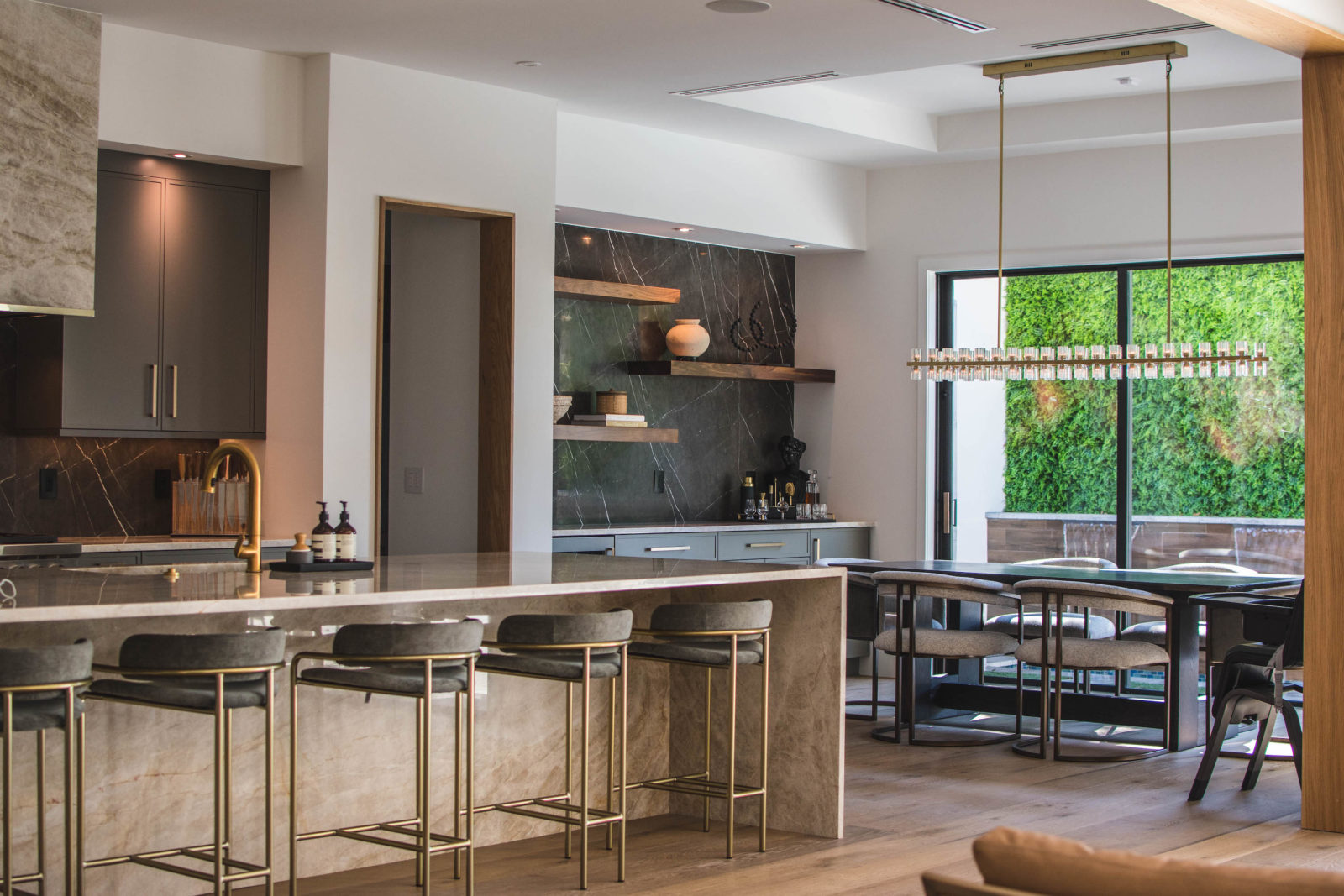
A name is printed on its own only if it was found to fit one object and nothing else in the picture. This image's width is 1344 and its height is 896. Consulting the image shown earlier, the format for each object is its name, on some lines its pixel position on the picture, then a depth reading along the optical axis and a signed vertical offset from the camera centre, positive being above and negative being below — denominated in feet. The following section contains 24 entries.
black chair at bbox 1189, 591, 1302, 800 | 17.42 -2.52
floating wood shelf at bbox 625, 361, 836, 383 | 26.68 +1.73
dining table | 20.49 -2.72
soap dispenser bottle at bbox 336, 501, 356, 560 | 14.60 -0.80
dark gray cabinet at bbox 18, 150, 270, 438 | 19.30 +1.83
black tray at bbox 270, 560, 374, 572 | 14.21 -1.01
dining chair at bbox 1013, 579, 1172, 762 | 19.89 -2.47
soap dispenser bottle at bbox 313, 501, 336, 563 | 14.39 -0.79
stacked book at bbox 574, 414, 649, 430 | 25.09 +0.74
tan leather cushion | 5.86 -1.64
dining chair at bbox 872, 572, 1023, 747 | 21.34 -2.45
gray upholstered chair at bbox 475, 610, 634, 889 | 13.34 -1.83
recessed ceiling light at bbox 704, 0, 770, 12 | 17.70 +5.48
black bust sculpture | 29.53 -0.02
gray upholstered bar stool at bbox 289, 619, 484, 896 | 12.34 -1.82
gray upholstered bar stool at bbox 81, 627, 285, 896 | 11.23 -1.78
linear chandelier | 21.79 +1.68
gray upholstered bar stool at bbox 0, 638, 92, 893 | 10.54 -1.76
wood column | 16.42 +0.27
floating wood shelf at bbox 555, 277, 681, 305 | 24.59 +2.93
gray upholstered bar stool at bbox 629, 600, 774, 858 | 14.55 -1.83
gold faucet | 13.94 -0.39
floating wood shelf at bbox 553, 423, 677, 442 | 24.29 +0.51
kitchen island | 12.46 -2.48
